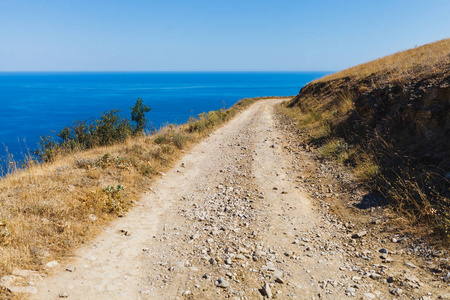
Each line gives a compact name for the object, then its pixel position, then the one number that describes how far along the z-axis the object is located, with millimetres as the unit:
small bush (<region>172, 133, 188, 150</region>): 13305
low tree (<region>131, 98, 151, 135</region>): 20464
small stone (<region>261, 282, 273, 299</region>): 3839
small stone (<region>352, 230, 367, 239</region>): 5327
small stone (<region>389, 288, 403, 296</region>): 3725
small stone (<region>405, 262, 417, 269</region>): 4254
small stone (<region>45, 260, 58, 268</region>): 4335
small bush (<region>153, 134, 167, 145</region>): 13031
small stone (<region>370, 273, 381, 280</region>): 4109
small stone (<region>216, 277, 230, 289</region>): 4070
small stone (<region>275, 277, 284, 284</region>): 4121
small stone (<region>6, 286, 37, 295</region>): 3643
